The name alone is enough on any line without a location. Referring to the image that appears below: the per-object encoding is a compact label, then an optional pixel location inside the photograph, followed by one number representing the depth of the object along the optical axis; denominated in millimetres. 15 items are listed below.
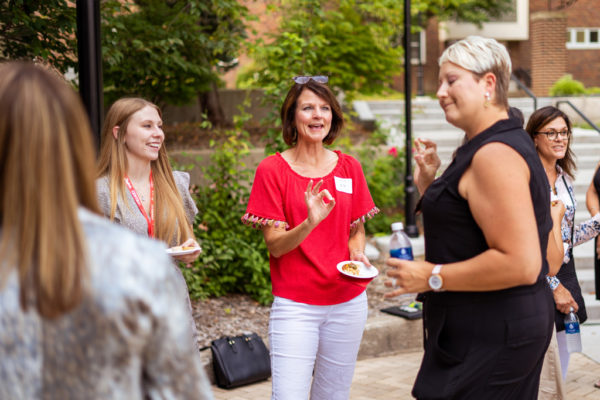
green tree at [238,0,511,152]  8961
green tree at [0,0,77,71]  5598
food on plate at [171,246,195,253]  3172
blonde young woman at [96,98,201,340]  3344
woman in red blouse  3207
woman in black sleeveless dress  2191
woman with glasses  4250
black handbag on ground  5133
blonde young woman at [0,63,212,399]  1290
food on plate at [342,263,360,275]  3201
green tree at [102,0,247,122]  7680
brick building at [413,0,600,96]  23250
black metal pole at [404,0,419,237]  8312
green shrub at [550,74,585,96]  18859
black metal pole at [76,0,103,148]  4086
